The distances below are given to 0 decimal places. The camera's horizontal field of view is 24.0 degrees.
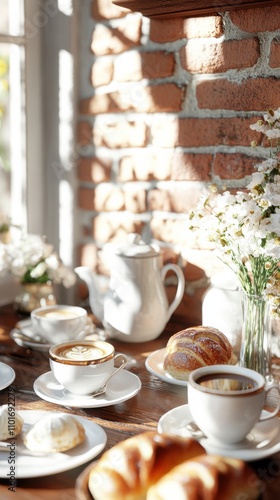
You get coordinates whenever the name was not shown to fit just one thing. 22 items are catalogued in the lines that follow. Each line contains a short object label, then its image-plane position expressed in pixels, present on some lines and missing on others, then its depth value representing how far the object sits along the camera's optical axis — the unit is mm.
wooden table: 872
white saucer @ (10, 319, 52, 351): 1392
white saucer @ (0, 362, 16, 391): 1172
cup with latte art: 1108
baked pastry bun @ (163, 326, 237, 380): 1199
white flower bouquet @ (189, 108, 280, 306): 1102
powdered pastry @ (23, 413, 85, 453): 925
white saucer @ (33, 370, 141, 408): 1107
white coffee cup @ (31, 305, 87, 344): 1388
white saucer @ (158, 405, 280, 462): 931
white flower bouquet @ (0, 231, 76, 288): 1586
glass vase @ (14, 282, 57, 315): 1594
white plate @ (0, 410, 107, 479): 874
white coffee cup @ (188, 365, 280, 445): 921
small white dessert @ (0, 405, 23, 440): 954
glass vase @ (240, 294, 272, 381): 1211
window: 1658
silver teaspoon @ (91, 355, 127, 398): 1140
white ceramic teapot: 1420
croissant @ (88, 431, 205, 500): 809
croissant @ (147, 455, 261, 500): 769
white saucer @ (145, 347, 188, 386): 1216
